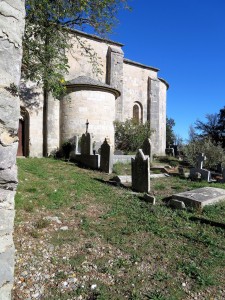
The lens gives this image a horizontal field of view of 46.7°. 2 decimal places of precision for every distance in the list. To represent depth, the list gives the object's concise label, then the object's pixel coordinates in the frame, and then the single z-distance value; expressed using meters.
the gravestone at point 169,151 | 25.38
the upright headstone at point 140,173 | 8.29
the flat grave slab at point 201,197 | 6.77
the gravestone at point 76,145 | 15.29
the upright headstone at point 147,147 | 14.29
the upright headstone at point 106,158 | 11.50
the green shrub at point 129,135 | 19.22
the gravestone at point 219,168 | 14.20
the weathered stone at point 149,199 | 7.03
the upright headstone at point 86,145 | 13.25
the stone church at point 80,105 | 16.62
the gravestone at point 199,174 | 10.69
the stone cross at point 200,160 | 12.40
